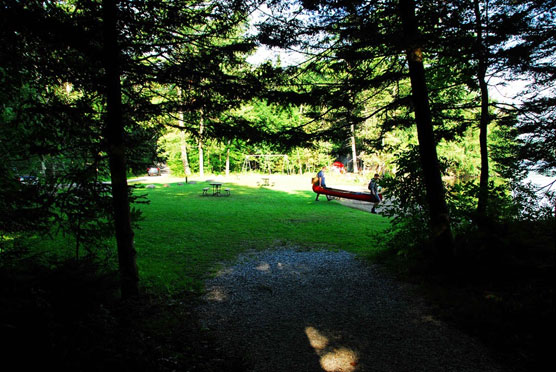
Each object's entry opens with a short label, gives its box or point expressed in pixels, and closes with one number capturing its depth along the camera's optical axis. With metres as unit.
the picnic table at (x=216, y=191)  19.28
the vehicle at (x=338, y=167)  33.81
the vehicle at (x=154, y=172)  39.97
